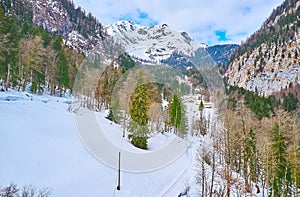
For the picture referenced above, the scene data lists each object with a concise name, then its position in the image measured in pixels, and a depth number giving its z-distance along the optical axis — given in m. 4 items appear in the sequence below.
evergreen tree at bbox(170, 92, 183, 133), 44.88
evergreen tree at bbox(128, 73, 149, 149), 28.03
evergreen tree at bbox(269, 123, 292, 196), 23.94
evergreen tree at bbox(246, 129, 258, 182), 27.93
